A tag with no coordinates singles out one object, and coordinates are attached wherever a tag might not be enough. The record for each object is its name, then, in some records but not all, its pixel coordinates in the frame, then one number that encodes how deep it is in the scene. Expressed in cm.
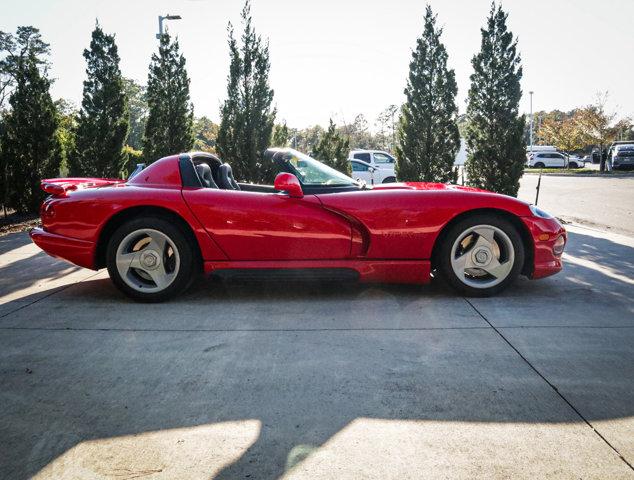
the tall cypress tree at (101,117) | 1152
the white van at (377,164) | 1780
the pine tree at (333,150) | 1363
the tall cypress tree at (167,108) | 1152
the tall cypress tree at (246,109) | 1044
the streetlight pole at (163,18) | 1330
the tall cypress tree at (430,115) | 1005
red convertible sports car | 377
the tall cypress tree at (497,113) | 930
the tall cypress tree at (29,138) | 1000
